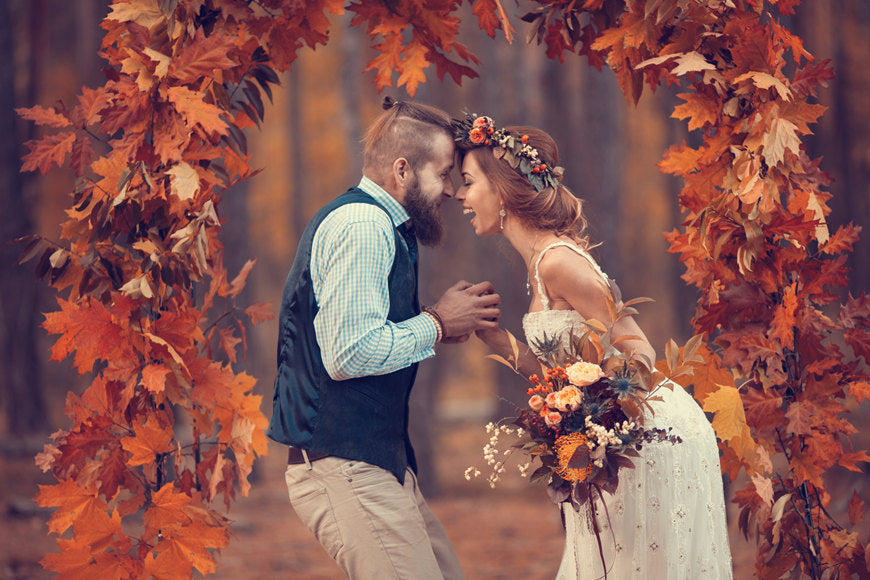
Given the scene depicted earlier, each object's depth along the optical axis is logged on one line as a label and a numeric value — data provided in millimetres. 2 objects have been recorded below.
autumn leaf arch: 7285
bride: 7445
